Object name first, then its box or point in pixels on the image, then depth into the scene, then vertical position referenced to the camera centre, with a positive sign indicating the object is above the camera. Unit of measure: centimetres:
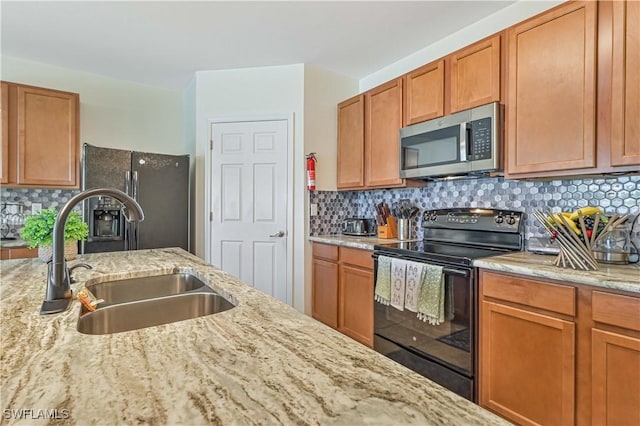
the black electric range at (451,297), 182 -48
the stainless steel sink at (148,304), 105 -35
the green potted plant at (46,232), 158 -11
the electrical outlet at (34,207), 315 +2
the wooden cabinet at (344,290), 256 -68
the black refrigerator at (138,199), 291 +10
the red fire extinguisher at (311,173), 314 +36
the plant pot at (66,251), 162 -22
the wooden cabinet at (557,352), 129 -63
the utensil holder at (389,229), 291 -16
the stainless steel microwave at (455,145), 202 +46
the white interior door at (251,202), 324 +8
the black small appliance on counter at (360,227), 316 -16
